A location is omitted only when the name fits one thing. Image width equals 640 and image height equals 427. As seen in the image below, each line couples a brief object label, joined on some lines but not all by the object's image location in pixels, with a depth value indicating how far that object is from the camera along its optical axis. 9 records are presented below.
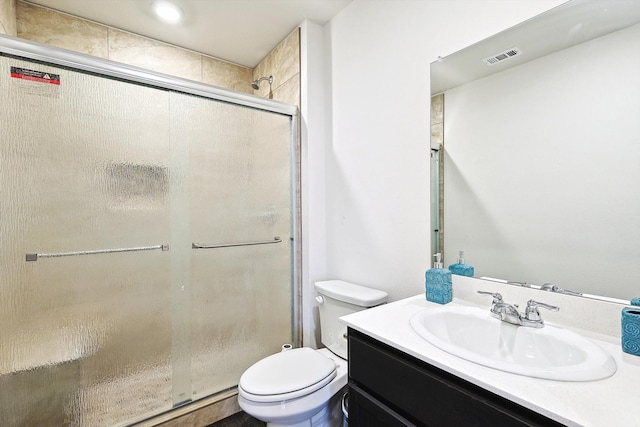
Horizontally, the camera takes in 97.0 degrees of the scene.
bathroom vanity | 0.57
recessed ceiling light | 1.75
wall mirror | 0.86
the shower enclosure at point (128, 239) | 1.18
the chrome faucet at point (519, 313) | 0.91
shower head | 2.29
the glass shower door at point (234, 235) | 1.59
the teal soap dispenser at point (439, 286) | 1.18
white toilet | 1.17
